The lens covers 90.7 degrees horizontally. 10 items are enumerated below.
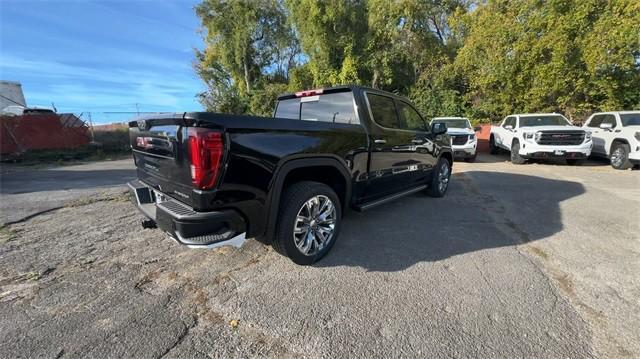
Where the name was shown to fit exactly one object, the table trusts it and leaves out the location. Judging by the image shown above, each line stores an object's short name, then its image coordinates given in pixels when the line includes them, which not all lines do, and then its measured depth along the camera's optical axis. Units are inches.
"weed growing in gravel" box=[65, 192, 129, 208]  213.5
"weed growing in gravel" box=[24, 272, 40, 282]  114.7
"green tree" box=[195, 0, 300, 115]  953.5
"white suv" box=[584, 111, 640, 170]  350.6
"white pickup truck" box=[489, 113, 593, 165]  377.6
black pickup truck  92.3
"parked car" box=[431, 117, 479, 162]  430.1
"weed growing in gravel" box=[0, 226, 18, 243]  150.1
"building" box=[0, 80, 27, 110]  896.9
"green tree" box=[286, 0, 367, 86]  763.4
